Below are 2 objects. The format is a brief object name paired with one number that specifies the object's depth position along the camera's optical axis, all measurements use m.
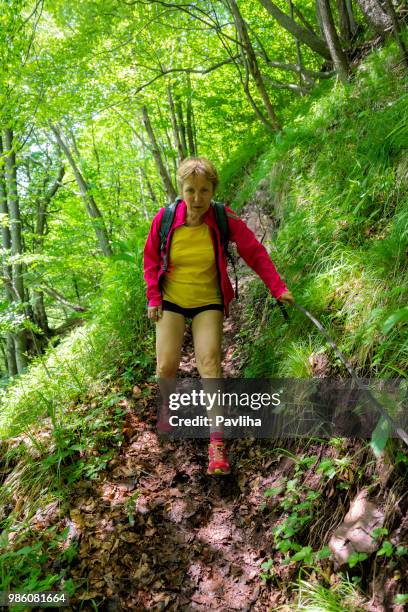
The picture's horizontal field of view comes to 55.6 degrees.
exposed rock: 1.81
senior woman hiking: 3.11
